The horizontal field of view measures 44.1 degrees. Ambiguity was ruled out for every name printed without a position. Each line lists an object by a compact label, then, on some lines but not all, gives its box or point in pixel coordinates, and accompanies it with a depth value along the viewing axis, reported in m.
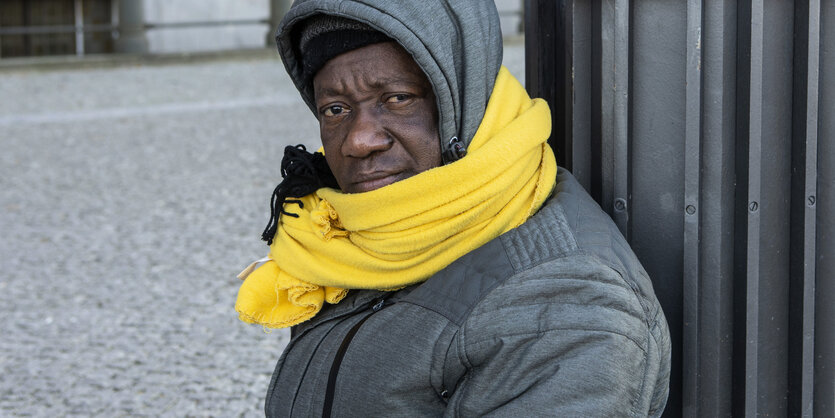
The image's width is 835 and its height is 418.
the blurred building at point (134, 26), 17.36
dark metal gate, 1.86
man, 1.61
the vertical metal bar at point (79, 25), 17.69
